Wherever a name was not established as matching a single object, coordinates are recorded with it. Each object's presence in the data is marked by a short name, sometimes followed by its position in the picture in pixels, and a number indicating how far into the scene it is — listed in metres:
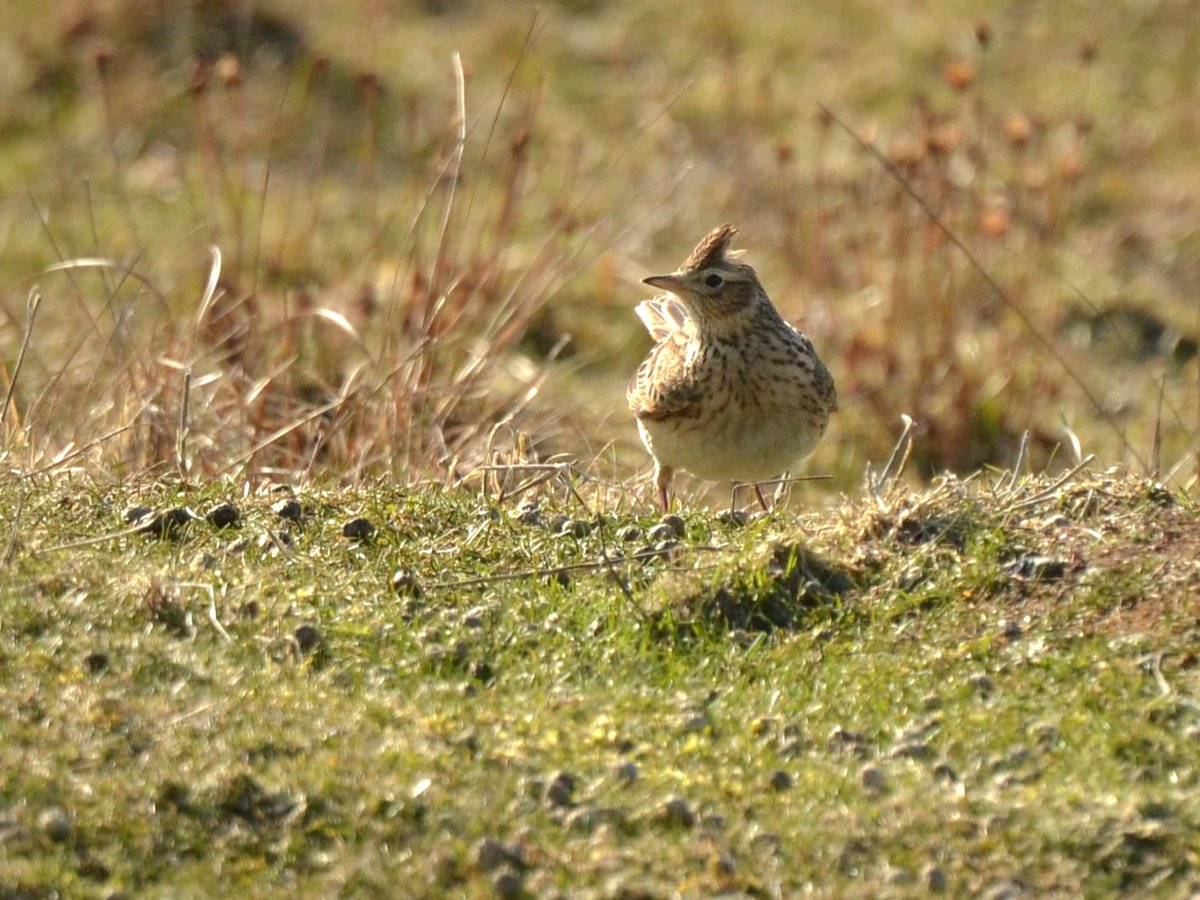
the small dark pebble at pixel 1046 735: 8.70
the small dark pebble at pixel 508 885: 7.66
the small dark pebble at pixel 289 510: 10.87
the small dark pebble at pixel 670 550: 10.31
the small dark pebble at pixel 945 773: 8.46
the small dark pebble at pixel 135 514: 10.66
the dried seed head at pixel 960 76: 16.86
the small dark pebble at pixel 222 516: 10.74
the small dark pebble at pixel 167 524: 10.58
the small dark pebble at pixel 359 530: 10.68
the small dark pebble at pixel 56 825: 7.87
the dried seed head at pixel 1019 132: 17.81
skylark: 12.88
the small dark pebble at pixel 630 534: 10.74
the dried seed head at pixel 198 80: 15.02
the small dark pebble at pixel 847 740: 8.77
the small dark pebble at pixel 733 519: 11.27
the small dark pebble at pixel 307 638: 9.37
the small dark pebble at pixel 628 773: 8.35
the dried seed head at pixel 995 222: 19.20
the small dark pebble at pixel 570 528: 10.80
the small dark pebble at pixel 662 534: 10.67
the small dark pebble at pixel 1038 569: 10.02
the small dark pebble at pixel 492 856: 7.79
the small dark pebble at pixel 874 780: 8.35
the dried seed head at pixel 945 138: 17.12
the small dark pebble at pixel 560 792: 8.20
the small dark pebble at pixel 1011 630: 9.54
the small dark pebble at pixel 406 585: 10.05
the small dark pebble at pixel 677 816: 8.09
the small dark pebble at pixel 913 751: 8.66
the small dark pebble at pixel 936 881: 7.75
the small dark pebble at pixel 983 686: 9.15
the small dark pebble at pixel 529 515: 10.96
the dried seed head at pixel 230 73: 15.25
